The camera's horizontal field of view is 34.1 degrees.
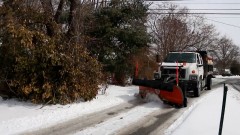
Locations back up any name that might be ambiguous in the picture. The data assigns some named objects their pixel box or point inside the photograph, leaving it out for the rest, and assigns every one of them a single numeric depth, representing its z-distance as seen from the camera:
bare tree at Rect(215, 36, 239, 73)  100.88
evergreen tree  24.97
